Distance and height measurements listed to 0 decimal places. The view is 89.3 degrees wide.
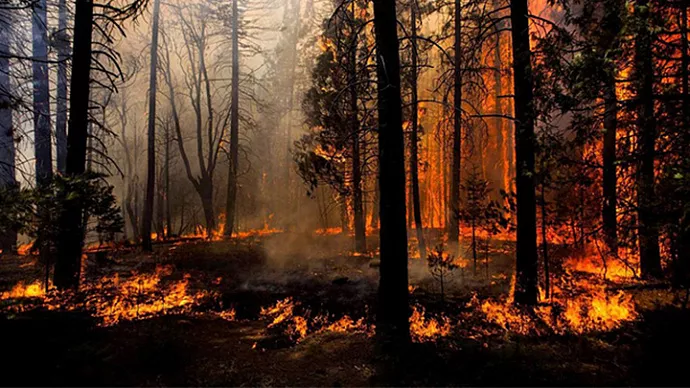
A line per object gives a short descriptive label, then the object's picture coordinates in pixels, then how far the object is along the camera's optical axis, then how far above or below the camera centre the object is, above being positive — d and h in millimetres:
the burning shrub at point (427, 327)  6670 -2482
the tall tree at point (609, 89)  6723 +2569
